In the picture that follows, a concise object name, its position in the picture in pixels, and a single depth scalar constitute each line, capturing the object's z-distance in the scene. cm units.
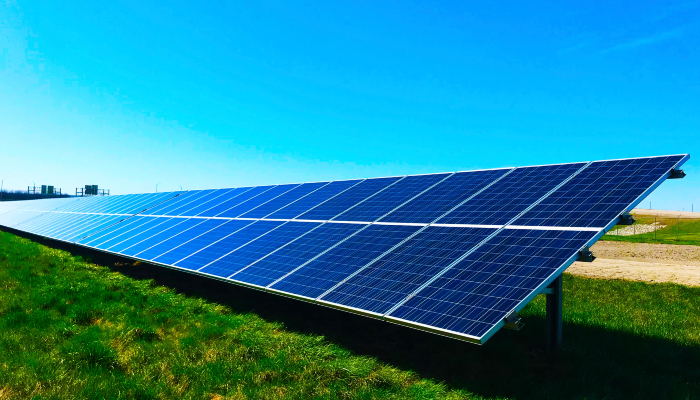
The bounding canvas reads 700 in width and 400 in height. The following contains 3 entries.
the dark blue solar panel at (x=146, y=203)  2620
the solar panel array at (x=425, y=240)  714
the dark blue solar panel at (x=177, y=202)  2344
